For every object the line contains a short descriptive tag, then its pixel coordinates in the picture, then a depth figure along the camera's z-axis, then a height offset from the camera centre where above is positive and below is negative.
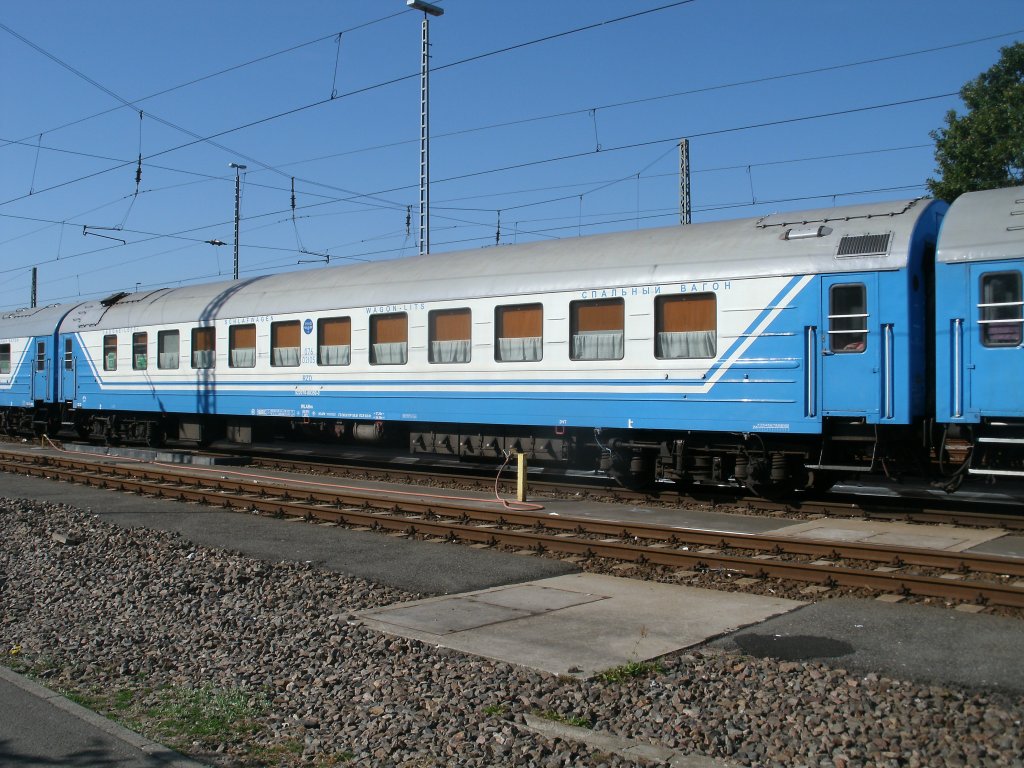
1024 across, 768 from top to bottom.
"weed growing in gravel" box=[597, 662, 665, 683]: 5.94 -1.62
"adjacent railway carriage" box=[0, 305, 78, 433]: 27.36 +1.35
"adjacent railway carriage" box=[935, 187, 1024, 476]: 10.84 +1.04
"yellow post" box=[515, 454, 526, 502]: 14.34 -0.94
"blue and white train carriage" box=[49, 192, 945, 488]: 11.99 +1.06
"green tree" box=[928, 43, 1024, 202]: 28.03 +8.10
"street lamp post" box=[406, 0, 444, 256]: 22.73 +7.07
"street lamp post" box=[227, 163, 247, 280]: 34.72 +8.44
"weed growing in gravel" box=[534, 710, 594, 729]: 5.17 -1.67
